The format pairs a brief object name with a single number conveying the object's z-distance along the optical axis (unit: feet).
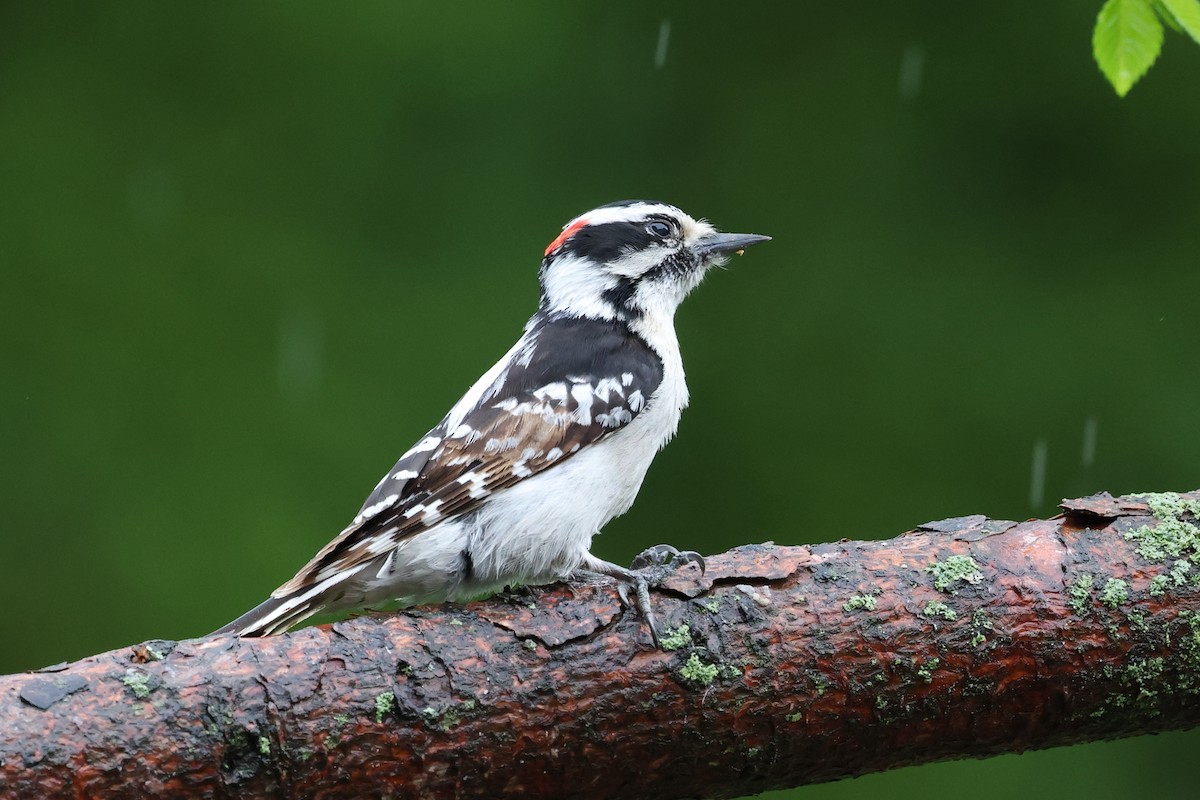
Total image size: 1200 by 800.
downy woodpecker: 18.15
